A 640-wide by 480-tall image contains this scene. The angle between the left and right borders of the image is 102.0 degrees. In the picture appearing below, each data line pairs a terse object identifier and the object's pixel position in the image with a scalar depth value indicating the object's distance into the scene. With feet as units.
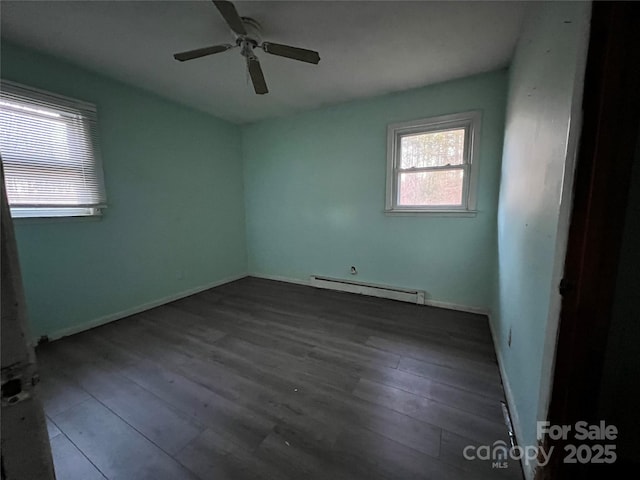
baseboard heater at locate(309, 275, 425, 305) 10.27
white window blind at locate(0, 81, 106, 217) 6.77
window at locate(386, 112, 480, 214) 9.01
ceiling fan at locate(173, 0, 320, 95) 5.83
